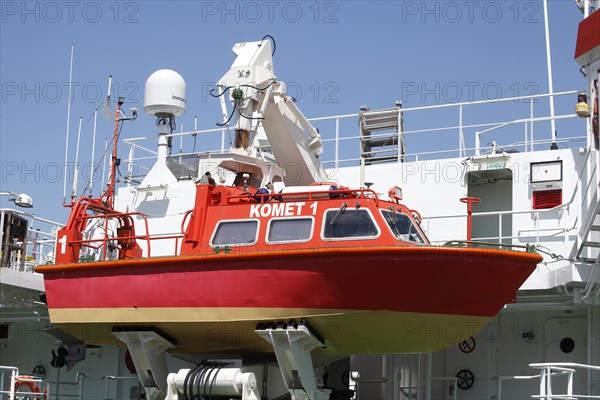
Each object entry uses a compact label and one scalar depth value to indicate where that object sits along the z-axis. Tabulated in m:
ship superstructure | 14.67
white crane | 17.25
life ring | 17.86
